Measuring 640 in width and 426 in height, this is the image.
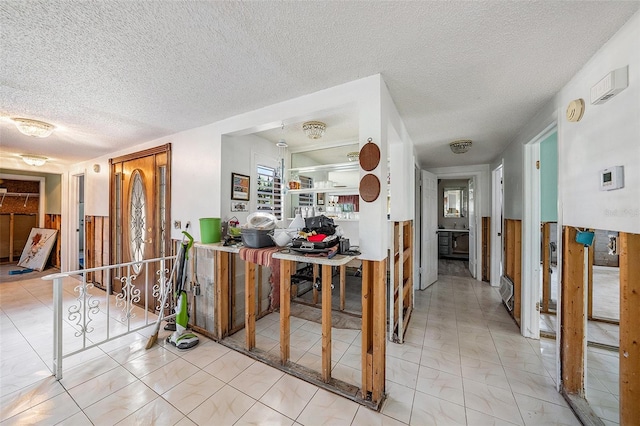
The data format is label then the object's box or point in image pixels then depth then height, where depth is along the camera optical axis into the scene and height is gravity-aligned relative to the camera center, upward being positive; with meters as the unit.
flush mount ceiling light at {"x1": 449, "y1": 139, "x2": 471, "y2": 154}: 3.22 +0.96
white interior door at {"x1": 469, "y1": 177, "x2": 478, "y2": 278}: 4.82 -0.53
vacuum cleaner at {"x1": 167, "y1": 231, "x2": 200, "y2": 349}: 2.42 -0.96
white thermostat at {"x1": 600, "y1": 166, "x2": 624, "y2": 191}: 1.25 +0.20
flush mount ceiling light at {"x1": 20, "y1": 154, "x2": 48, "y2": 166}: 3.99 +0.93
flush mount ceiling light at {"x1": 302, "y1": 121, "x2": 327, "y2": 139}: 2.59 +0.96
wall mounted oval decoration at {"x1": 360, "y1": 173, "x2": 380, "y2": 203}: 1.70 +0.19
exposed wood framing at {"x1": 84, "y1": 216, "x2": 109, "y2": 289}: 4.02 -0.61
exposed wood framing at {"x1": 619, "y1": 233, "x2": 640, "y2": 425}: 1.22 -0.64
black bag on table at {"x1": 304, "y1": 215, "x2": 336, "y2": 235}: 1.99 -0.11
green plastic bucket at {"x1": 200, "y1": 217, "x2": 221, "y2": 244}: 2.42 -0.18
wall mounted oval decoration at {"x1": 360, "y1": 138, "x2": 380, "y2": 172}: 1.69 +0.42
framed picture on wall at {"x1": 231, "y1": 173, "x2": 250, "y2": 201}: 2.73 +0.32
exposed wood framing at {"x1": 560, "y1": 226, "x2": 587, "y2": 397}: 1.72 -0.78
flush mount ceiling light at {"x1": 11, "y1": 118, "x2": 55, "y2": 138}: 2.49 +0.96
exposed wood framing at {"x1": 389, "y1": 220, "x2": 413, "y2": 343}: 2.44 -0.80
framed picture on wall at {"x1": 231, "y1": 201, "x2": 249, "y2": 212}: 2.75 +0.07
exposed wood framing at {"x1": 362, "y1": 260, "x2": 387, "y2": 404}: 1.67 -0.87
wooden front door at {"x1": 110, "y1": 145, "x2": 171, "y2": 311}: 3.18 +0.03
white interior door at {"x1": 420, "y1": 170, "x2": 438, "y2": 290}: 4.08 -0.33
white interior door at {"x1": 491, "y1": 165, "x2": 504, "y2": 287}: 4.19 -0.31
